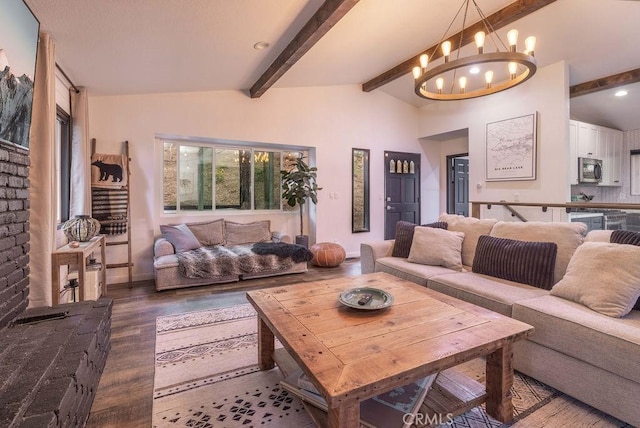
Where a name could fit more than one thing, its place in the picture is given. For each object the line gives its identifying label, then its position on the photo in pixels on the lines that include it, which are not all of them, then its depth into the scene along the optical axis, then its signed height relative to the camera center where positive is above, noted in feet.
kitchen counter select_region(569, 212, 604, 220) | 13.34 -0.14
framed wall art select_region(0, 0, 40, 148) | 5.49 +2.78
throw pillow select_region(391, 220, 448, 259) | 10.95 -0.88
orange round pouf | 15.88 -2.07
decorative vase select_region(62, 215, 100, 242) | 9.91 -0.40
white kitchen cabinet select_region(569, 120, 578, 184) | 15.55 +3.14
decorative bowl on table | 5.70 -1.63
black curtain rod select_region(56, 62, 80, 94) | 9.68 +4.54
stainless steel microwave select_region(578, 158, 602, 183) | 15.78 +2.10
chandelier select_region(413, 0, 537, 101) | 6.97 +3.61
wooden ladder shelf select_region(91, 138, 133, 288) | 12.95 -1.09
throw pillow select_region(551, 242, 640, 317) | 5.83 -1.32
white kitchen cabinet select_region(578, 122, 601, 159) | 16.15 +3.68
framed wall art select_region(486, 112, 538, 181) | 14.64 +3.11
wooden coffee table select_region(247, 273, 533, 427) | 3.78 -1.87
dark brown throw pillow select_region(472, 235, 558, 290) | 7.59 -1.22
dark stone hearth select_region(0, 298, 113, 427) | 3.79 -2.20
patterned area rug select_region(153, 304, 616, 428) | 5.32 -3.38
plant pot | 16.85 -1.40
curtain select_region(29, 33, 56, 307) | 7.34 +0.87
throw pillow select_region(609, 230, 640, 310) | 6.63 -0.56
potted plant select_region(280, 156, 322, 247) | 16.57 +1.47
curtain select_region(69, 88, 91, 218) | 11.22 +2.05
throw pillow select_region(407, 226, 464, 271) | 9.66 -1.11
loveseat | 12.50 -1.69
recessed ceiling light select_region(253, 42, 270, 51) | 10.45 +5.65
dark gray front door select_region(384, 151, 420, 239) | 20.15 +1.58
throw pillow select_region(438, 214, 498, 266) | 9.98 -0.58
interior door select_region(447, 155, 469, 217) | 22.24 +1.95
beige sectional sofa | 4.98 -2.02
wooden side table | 8.09 -1.21
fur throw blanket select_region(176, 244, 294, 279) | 12.52 -2.00
